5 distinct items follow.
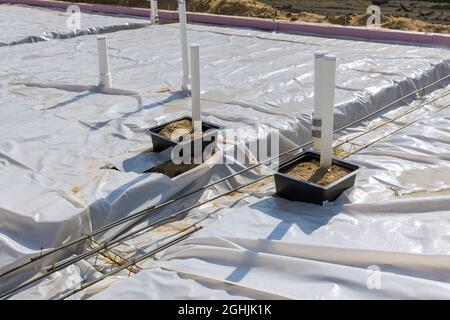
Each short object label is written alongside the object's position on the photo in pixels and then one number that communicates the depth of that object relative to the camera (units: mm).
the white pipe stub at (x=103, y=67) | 4984
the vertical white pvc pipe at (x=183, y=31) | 4773
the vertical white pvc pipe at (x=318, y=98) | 2789
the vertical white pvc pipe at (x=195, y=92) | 3530
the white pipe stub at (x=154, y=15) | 8652
